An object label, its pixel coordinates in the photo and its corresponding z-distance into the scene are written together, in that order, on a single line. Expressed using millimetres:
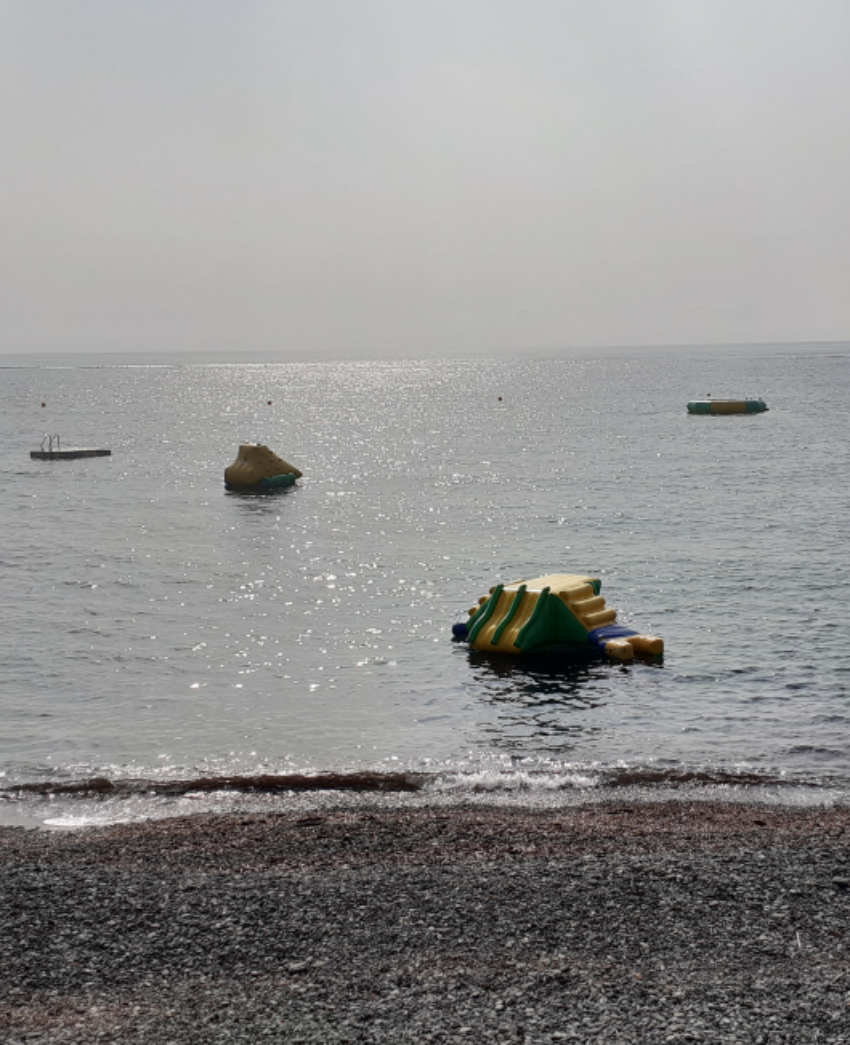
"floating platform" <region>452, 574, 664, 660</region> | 26578
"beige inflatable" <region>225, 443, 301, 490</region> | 61062
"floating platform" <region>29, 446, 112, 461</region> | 82438
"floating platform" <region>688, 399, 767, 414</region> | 119438
